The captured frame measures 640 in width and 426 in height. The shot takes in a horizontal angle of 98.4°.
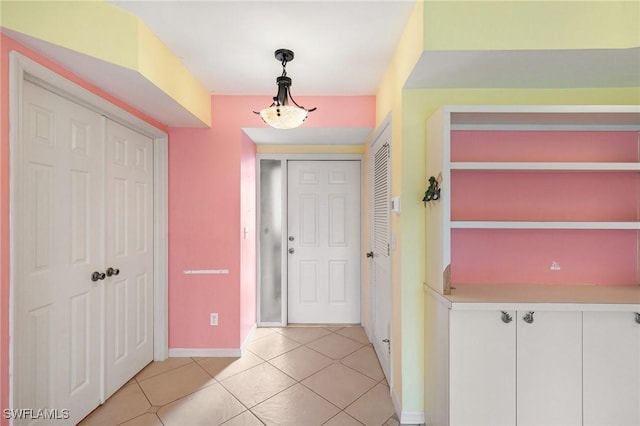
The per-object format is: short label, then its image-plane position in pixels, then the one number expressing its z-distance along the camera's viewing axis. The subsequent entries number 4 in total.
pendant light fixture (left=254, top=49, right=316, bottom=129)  1.83
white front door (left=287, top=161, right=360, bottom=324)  3.30
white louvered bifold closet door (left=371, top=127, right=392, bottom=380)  2.20
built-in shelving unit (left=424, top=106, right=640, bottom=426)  1.38
